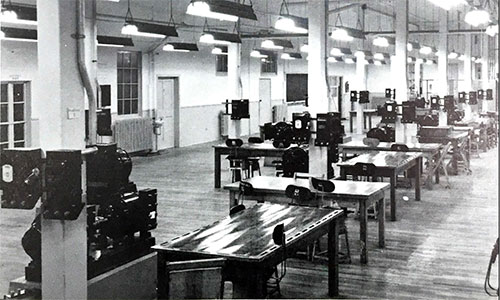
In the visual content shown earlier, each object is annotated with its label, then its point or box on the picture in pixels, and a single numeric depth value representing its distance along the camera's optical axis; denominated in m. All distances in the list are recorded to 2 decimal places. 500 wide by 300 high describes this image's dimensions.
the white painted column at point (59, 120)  4.90
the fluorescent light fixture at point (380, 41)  14.71
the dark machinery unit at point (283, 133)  9.79
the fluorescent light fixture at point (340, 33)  13.02
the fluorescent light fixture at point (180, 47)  15.17
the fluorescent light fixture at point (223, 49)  19.23
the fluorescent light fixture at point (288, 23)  10.87
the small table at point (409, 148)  11.27
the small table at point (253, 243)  4.45
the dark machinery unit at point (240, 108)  13.03
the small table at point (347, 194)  6.89
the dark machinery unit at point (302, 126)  9.42
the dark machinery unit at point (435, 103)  15.99
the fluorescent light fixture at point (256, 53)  18.81
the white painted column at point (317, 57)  9.88
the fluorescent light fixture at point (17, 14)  9.16
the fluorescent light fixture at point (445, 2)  8.62
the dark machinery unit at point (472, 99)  19.25
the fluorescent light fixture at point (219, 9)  8.56
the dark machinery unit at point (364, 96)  18.72
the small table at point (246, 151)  11.26
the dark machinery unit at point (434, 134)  13.55
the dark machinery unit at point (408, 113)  12.23
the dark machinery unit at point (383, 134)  12.68
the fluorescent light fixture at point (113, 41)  13.05
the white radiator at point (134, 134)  15.66
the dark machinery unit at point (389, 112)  12.61
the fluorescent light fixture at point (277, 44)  14.68
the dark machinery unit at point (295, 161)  9.61
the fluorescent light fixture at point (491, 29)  13.83
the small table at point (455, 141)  13.38
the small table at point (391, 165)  8.99
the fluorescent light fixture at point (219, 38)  13.17
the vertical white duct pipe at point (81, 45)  5.09
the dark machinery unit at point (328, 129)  9.16
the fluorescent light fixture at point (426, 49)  18.22
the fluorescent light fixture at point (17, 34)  10.87
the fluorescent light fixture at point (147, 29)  11.31
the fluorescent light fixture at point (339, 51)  19.41
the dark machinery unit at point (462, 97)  18.86
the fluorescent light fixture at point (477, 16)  10.04
